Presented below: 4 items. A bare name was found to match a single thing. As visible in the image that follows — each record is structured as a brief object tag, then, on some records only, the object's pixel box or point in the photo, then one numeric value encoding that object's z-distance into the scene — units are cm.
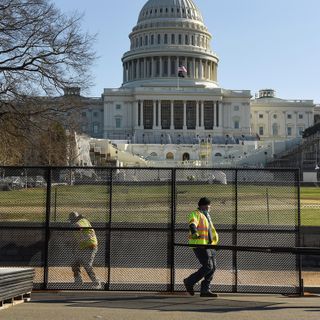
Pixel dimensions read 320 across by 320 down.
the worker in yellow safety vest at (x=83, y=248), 1417
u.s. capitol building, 15300
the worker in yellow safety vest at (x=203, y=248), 1309
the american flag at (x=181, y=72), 13845
